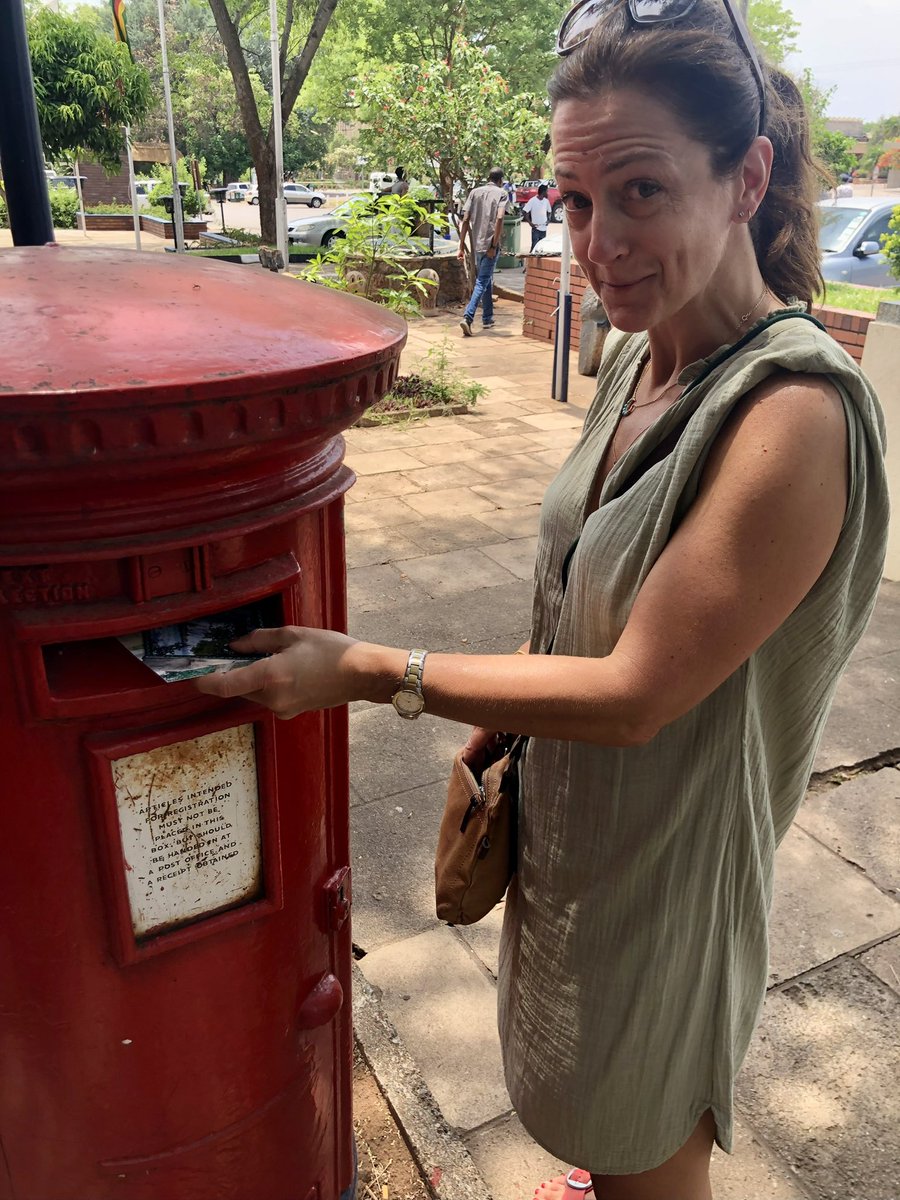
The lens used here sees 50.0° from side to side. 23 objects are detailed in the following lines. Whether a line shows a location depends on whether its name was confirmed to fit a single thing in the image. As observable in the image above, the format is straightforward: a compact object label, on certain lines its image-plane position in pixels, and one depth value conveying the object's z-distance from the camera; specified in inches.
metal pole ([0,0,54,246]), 54.6
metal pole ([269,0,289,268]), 424.5
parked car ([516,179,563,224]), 920.9
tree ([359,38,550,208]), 511.5
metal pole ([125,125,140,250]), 578.1
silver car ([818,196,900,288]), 407.5
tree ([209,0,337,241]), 583.2
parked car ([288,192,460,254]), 753.0
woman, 41.7
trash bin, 705.0
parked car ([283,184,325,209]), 1529.3
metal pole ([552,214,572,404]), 304.3
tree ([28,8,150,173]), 477.7
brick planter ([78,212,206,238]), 928.3
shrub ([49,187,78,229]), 962.1
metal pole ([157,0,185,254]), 558.0
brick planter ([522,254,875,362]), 379.6
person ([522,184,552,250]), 601.9
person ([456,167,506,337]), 428.5
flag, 525.0
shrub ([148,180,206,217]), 1002.1
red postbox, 38.4
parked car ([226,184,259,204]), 1722.4
